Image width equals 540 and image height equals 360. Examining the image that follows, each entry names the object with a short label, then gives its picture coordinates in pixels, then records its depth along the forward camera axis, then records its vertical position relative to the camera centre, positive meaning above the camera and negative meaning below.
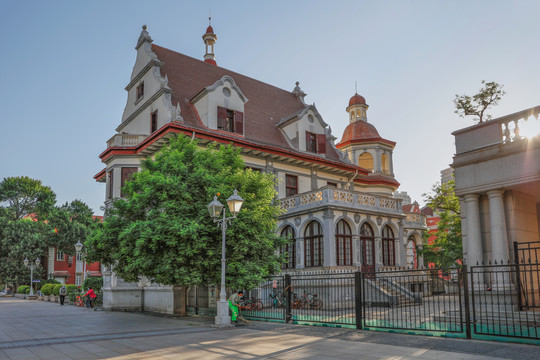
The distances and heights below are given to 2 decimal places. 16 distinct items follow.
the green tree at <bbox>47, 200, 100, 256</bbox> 55.56 +2.98
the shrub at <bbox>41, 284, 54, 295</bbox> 38.31 -3.08
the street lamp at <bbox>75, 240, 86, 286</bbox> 31.50 +0.46
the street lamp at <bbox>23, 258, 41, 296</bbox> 50.69 -1.13
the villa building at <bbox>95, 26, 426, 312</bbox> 24.50 +6.08
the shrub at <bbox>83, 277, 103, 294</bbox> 29.69 -2.06
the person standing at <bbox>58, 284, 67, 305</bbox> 30.62 -2.79
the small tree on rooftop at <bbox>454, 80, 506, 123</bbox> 27.91 +9.36
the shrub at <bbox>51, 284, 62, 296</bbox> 36.75 -2.94
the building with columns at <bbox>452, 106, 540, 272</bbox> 12.72 +1.78
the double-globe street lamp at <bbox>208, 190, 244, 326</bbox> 14.72 +0.47
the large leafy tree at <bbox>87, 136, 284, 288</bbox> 15.99 +0.98
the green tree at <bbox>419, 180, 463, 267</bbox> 32.25 +2.02
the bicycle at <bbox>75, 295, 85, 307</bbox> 28.79 -3.15
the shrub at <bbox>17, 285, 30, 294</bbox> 49.16 -3.87
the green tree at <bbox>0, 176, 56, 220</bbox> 64.38 +8.55
